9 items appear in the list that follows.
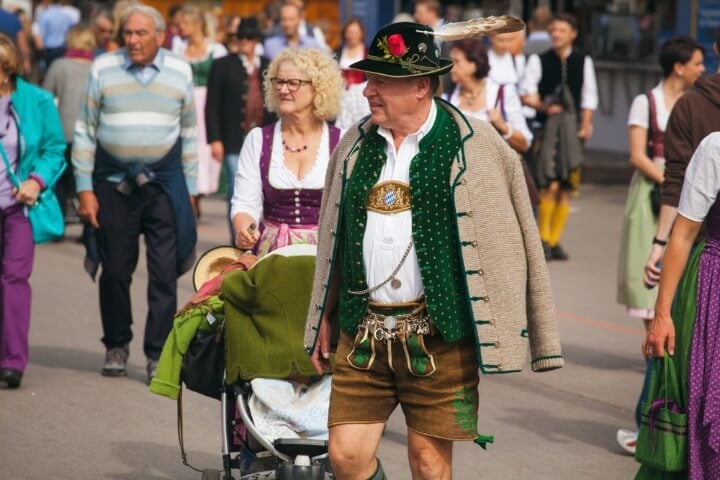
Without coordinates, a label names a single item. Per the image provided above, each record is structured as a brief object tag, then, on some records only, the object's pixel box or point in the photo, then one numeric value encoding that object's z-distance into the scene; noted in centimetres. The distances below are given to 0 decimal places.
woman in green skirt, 1656
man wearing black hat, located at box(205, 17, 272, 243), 2461
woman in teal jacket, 1678
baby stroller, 1162
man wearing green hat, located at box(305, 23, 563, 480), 963
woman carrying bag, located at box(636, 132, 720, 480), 1037
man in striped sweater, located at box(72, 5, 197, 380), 1714
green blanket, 1172
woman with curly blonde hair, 1298
